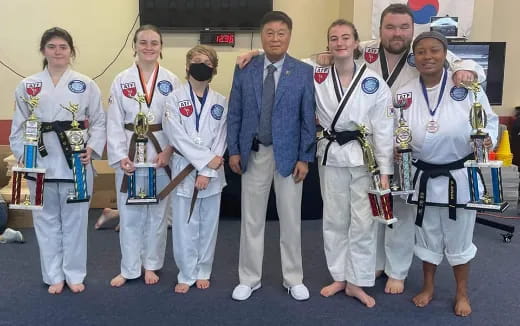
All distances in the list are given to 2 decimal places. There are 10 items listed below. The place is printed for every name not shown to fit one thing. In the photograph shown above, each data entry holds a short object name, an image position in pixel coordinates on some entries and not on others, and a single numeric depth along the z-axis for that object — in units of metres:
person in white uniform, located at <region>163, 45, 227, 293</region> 2.77
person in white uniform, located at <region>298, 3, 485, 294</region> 2.80
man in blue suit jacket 2.63
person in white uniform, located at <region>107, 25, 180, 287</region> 2.86
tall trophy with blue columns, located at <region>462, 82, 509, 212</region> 2.43
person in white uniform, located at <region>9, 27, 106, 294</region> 2.75
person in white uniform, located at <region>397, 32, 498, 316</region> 2.55
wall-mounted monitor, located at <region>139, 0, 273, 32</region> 5.00
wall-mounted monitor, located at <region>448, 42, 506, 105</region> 4.66
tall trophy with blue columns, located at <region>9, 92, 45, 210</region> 2.64
